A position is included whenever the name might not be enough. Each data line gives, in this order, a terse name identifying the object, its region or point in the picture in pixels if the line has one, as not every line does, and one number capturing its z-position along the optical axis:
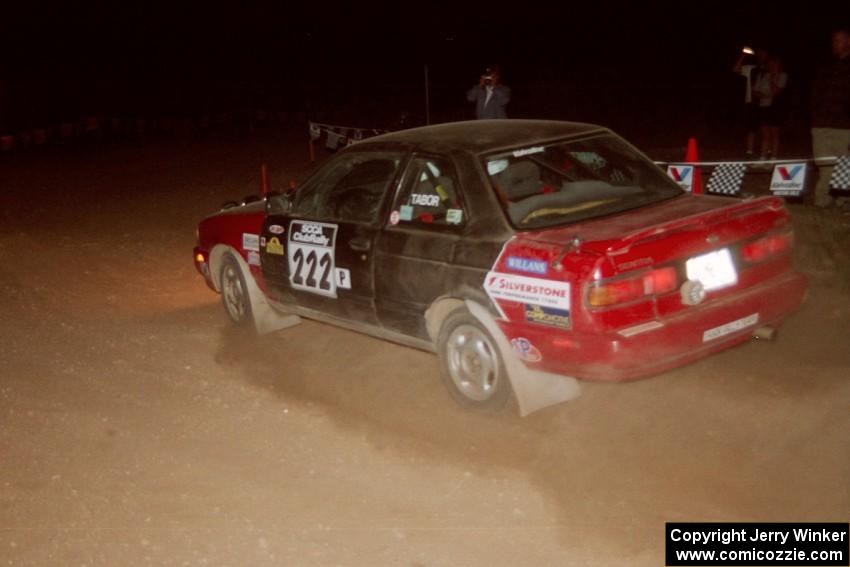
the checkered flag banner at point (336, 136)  17.52
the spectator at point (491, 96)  12.59
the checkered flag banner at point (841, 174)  9.38
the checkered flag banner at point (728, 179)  9.39
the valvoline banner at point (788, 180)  9.23
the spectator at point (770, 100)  13.80
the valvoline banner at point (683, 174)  9.32
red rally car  5.15
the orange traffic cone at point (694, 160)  9.35
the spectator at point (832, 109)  9.96
